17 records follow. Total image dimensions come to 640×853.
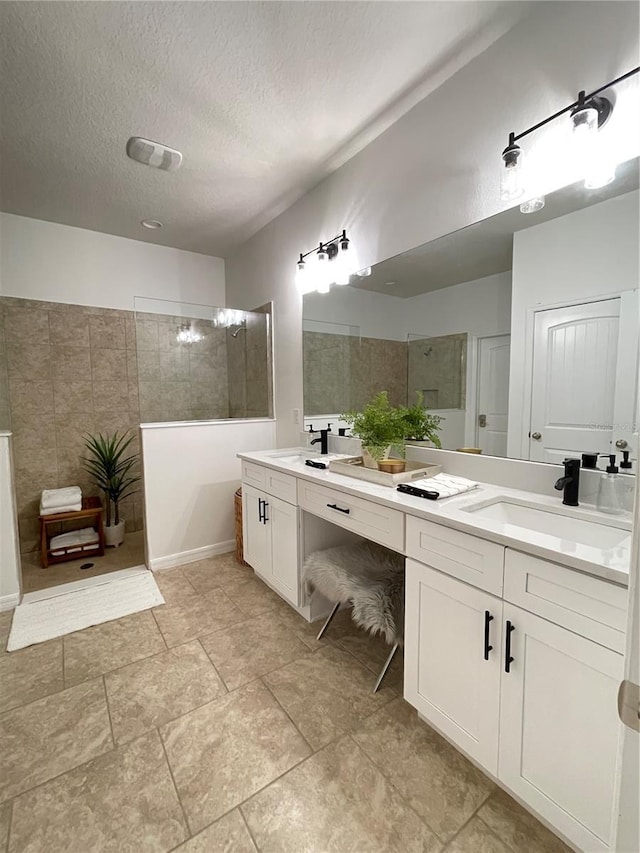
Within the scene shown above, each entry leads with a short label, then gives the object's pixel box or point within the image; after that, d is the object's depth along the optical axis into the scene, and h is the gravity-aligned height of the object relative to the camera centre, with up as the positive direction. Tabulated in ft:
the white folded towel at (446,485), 4.76 -1.16
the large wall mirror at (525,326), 4.16 +0.98
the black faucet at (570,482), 4.24 -0.97
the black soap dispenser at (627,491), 3.91 -0.99
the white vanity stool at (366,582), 5.10 -2.76
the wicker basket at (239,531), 9.09 -3.20
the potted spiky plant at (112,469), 10.40 -1.96
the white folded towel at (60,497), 9.13 -2.38
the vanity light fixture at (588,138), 3.96 +2.85
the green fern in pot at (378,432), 6.00 -0.55
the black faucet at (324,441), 8.20 -0.92
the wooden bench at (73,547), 9.10 -3.43
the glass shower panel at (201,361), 9.70 +1.05
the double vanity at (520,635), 2.96 -2.17
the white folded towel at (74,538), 9.45 -3.55
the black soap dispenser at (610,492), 4.00 -1.02
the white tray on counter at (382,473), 5.38 -1.12
